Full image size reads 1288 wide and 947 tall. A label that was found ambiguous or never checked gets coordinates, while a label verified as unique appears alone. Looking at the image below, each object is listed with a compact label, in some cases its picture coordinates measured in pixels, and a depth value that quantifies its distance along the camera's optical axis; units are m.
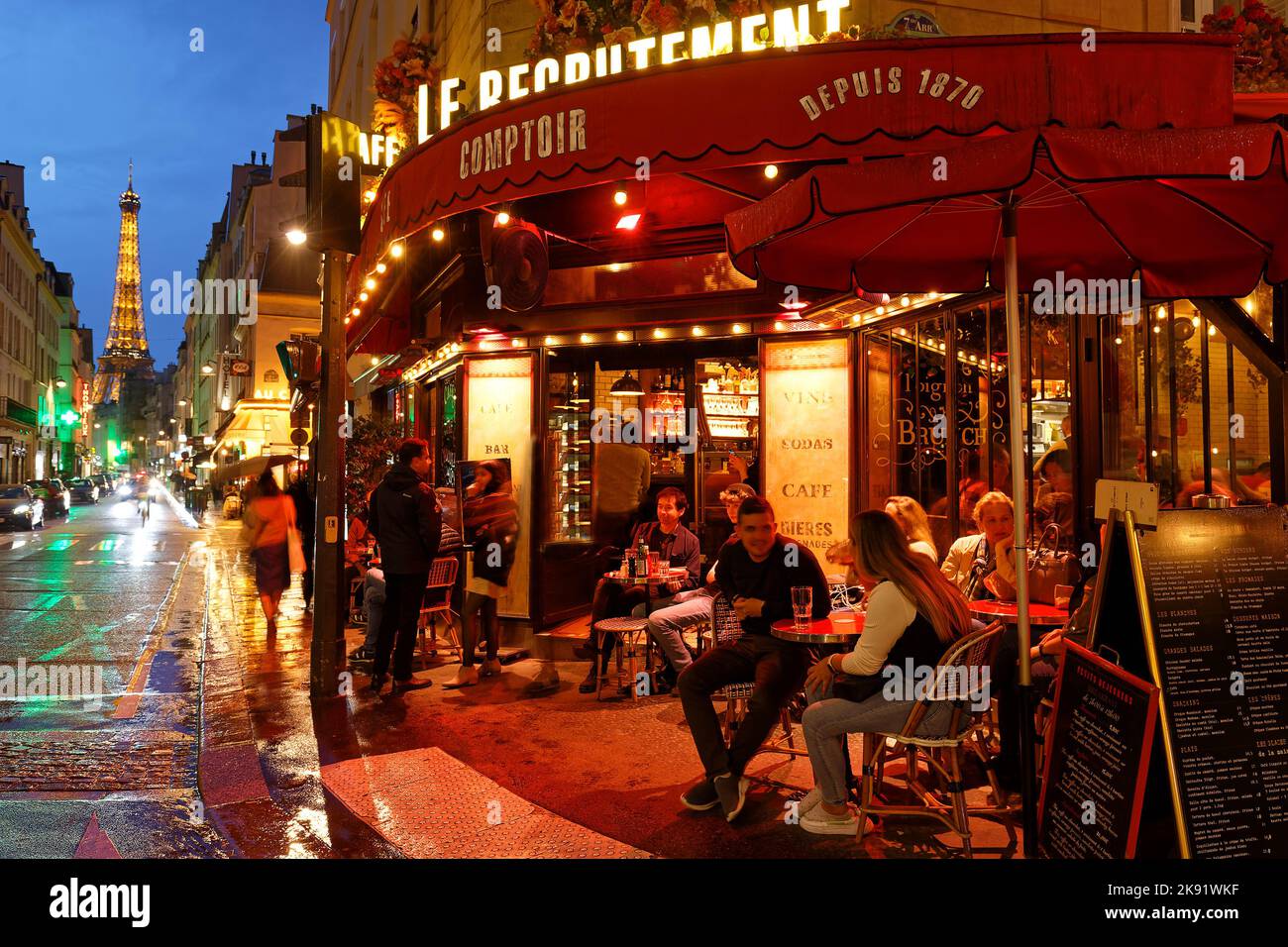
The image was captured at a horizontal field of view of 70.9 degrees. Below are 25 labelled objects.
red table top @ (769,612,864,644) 4.71
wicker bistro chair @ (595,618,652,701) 7.05
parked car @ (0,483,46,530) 27.47
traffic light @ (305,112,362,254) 7.50
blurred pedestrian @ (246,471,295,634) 10.55
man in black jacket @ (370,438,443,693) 7.56
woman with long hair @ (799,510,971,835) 4.24
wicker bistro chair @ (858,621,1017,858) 4.09
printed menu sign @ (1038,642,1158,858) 3.20
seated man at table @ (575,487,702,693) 7.63
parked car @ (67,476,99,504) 54.44
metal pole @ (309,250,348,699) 7.38
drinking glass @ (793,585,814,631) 4.88
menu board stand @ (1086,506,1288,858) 3.28
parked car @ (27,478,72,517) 35.94
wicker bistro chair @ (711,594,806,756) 5.57
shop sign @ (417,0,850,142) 6.68
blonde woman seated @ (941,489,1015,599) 5.26
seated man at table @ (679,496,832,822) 4.76
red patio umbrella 3.25
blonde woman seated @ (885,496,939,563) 6.11
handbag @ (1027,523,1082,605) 5.11
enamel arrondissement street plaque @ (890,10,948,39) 8.49
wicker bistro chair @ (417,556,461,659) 8.73
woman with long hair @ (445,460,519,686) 7.91
